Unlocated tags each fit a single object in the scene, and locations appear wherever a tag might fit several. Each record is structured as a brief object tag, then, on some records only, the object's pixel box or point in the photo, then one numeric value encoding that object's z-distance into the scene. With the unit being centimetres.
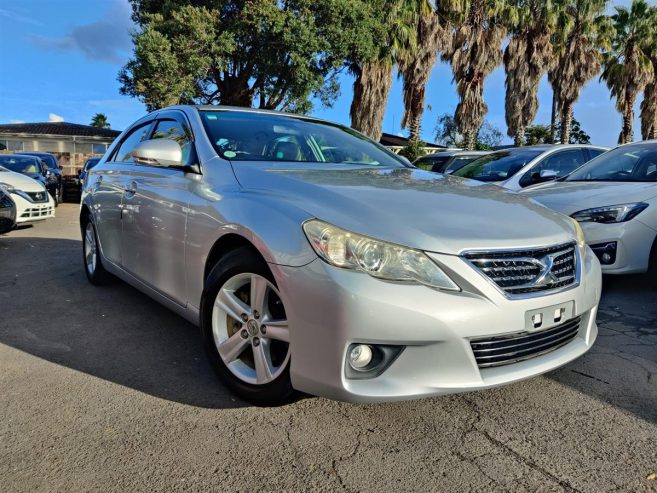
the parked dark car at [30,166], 1300
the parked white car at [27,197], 834
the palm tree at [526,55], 2241
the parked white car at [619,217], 435
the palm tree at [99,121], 5185
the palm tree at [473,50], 2122
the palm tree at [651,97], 2319
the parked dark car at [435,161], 1054
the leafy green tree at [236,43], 1809
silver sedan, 204
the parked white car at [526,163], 663
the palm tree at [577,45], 2286
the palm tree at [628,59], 2311
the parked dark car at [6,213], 700
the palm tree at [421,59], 2064
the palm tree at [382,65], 2041
